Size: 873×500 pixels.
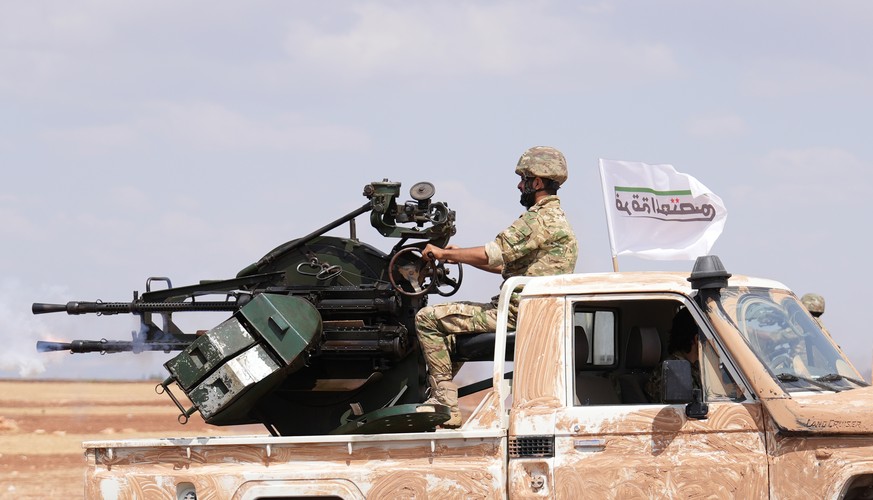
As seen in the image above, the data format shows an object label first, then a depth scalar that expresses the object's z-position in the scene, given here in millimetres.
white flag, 20531
